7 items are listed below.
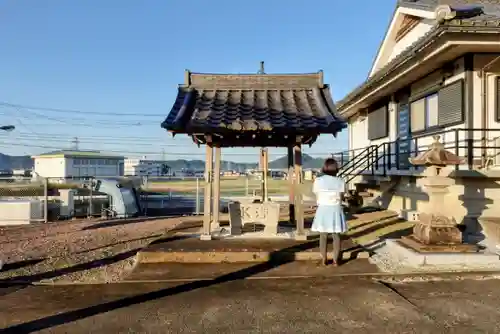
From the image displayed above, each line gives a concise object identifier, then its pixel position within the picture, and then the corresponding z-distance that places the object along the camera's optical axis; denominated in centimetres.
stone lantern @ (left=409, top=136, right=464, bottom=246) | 680
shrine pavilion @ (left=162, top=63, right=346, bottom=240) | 756
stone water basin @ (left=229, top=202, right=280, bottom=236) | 846
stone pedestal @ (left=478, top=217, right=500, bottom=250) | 816
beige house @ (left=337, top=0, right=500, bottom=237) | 896
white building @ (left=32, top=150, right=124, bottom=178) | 5184
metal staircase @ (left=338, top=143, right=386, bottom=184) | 1436
